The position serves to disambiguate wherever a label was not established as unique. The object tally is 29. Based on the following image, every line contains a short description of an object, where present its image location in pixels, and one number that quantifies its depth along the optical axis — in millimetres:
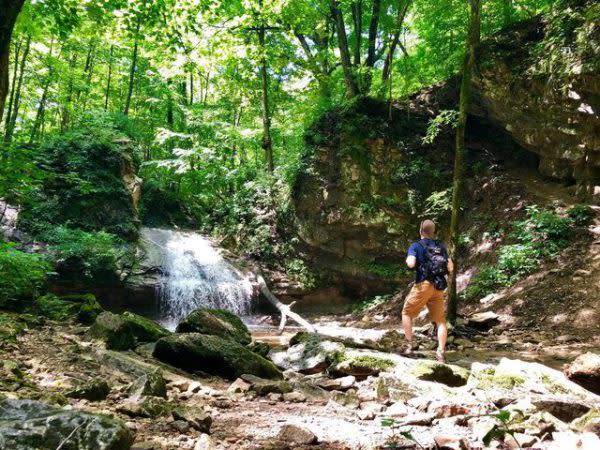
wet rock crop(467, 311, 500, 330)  8391
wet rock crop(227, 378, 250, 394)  4316
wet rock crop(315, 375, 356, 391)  4852
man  6148
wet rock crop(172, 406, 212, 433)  2893
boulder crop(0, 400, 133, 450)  1855
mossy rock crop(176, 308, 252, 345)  6941
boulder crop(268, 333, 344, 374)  5898
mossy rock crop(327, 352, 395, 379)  5234
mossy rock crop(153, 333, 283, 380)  4988
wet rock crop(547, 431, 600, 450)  2488
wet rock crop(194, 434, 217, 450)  2518
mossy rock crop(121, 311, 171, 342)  5992
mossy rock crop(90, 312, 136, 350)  5160
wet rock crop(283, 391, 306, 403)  4168
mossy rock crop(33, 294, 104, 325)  6641
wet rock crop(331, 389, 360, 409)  4086
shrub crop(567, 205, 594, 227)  9656
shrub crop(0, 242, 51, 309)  5862
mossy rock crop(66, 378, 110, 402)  3082
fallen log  10923
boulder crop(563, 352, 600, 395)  4492
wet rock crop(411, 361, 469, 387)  4680
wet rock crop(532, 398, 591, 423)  3510
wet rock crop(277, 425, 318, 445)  2861
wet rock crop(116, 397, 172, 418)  2928
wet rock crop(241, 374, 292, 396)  4332
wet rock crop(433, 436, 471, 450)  2625
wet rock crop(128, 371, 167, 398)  3383
